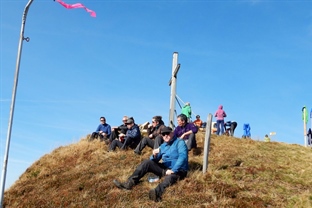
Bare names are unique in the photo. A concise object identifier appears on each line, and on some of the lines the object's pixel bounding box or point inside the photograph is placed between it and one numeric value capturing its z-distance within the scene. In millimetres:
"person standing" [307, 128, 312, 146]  24031
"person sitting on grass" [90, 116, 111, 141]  18047
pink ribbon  11003
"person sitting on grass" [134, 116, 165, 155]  13984
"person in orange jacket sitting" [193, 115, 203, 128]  23047
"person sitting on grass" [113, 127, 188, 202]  10867
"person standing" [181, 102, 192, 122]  21031
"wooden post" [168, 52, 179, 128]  18297
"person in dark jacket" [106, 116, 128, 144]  16719
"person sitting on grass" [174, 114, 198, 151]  14094
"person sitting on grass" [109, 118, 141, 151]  15672
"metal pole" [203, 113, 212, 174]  12337
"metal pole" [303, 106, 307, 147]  22812
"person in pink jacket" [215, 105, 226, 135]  20984
